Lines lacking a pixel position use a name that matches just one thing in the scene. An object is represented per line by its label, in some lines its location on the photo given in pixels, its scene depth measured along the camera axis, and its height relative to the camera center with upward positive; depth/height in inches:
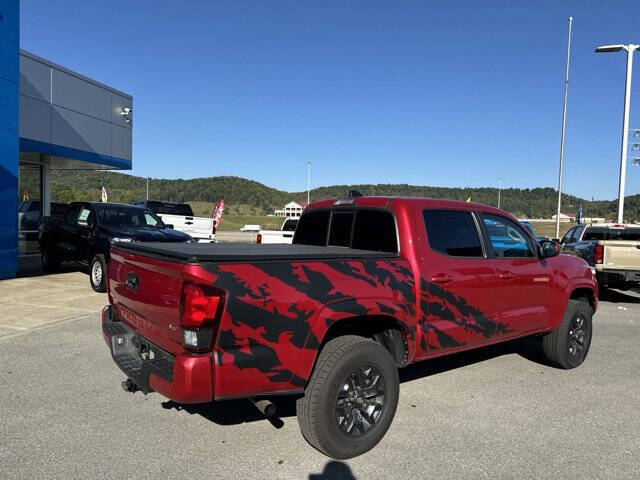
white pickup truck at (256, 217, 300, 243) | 444.7 -18.1
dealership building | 437.7 +93.1
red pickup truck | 117.8 -24.7
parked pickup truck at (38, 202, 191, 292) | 387.9 -17.7
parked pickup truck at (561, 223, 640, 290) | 380.8 -26.8
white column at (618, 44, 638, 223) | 796.6 +161.6
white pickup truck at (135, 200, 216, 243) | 642.2 -15.3
